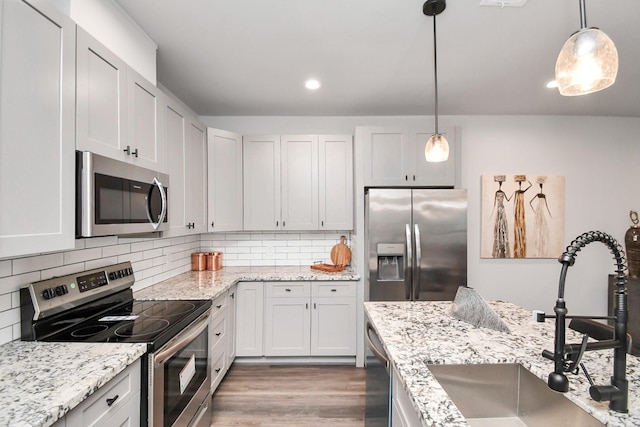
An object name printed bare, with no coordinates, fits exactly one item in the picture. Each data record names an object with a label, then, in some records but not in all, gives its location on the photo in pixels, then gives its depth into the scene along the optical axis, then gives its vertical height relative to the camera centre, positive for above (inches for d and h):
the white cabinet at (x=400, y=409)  42.0 -28.1
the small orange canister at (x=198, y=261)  131.0 -18.9
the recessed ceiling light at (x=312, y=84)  105.2 +45.4
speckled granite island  34.1 -20.9
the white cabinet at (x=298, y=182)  133.1 +14.6
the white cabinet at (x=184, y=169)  90.4 +15.7
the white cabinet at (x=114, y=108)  53.8 +22.0
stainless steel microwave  51.9 +3.6
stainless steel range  56.0 -22.3
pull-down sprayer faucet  33.2 -14.1
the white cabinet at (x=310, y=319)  121.6 -39.9
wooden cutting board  135.2 -16.6
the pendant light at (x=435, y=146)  67.7 +16.0
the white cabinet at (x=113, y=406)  40.7 -27.3
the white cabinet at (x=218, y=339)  95.4 -39.2
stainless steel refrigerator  113.5 -7.1
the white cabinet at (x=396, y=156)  125.0 +24.1
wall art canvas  138.6 -0.6
